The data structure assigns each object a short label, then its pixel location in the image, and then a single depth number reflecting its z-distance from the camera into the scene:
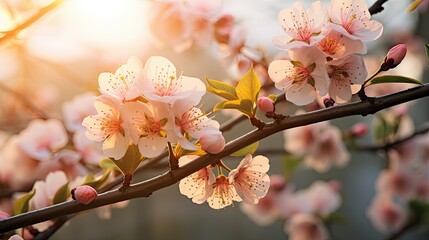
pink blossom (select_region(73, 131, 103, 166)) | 0.82
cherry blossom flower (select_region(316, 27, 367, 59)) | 0.56
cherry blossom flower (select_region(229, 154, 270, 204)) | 0.58
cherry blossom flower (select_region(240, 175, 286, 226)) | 1.24
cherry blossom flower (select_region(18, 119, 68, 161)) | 0.83
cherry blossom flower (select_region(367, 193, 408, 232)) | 1.60
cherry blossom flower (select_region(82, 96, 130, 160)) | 0.56
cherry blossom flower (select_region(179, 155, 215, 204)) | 0.58
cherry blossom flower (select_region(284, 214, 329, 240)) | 1.17
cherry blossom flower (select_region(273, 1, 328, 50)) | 0.57
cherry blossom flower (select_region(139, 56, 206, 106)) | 0.55
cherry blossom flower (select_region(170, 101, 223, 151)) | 0.55
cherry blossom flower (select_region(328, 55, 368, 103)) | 0.56
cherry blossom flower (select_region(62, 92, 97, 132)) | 0.88
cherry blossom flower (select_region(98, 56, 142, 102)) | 0.55
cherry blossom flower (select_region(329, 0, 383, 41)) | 0.57
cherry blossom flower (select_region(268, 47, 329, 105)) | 0.57
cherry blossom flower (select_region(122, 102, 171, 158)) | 0.55
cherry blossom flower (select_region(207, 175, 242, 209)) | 0.58
